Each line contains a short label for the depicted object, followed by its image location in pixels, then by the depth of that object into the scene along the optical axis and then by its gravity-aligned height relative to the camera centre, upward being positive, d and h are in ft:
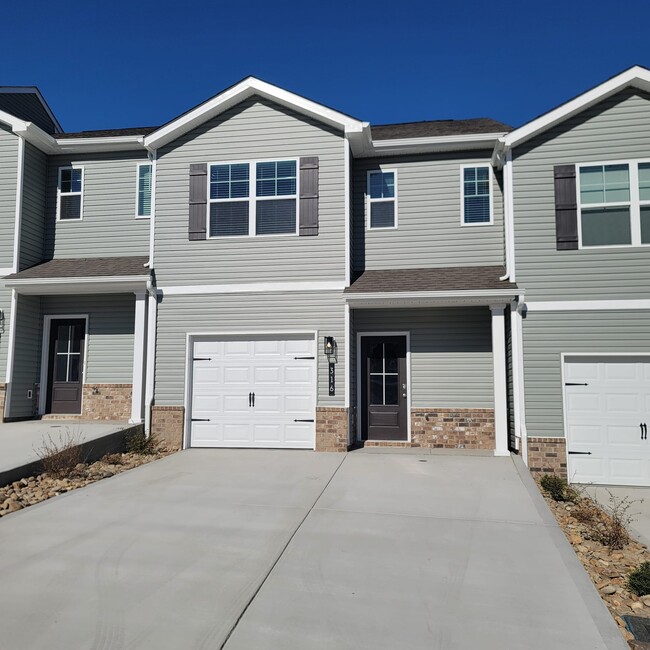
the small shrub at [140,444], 30.22 -4.40
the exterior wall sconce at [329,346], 30.27 +1.47
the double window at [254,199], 32.42 +10.89
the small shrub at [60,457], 23.38 -4.08
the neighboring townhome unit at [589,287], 29.01 +4.91
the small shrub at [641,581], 14.17 -5.79
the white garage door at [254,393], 31.22 -1.38
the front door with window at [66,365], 36.58 +0.29
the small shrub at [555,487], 25.05 -5.70
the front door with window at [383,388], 33.19 -1.08
